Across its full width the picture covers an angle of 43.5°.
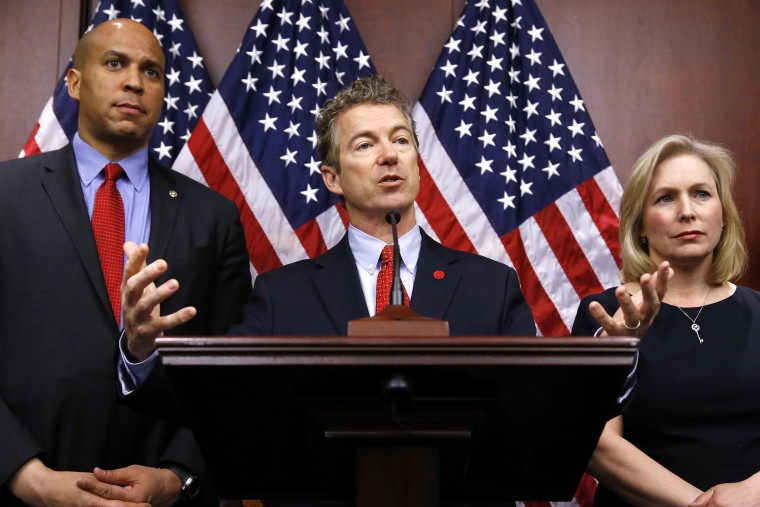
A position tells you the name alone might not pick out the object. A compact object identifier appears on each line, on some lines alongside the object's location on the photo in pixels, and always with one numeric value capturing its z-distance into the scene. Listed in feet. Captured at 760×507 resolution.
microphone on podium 5.30
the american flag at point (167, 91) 10.64
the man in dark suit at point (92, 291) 7.41
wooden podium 4.39
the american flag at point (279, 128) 10.78
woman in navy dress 7.90
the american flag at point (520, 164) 10.73
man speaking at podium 7.72
